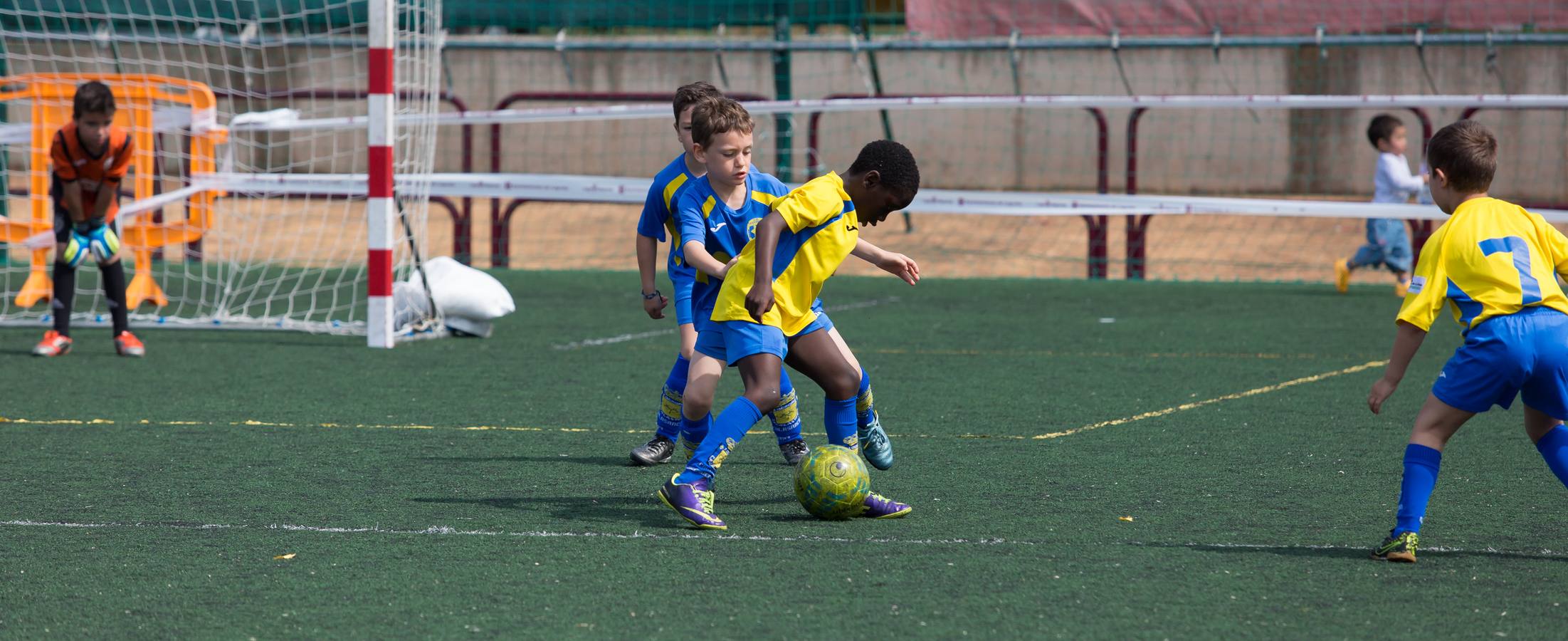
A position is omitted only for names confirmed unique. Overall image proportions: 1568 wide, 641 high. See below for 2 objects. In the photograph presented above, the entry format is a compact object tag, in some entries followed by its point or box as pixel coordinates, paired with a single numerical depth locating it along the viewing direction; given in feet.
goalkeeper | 60.18
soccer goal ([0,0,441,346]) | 70.79
